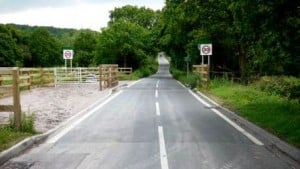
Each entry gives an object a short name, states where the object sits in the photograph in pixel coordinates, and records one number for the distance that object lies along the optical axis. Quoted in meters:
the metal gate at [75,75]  37.50
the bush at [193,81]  32.88
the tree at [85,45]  125.06
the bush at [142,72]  66.91
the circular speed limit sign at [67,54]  35.69
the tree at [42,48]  112.00
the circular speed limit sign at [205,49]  29.55
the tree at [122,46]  74.00
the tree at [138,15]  107.81
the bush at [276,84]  23.58
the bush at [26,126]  11.45
